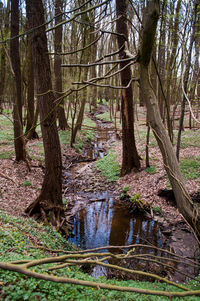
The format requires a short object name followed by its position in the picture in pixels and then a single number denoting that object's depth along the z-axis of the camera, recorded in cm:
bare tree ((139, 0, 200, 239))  383
